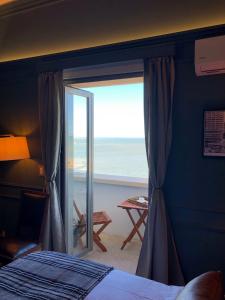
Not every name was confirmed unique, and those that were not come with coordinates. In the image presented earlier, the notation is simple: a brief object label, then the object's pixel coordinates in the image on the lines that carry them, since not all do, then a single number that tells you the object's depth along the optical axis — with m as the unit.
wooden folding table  3.86
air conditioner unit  2.40
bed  1.57
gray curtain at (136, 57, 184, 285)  2.65
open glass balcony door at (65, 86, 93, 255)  3.54
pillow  1.27
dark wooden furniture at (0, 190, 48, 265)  2.85
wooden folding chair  3.89
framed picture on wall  2.48
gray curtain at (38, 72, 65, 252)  3.27
